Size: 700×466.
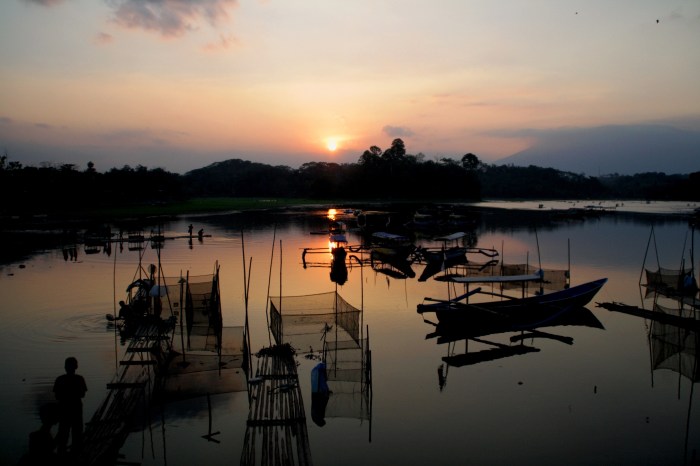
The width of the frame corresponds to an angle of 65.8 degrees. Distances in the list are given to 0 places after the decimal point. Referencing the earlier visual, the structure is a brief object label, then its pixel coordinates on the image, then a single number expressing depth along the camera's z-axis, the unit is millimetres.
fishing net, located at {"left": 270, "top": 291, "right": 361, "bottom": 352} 15168
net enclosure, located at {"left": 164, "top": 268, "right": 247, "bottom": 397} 12266
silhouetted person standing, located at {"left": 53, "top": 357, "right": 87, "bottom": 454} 8680
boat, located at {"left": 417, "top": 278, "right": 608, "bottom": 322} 18141
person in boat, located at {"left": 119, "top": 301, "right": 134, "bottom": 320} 17205
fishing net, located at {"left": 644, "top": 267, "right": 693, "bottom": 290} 22011
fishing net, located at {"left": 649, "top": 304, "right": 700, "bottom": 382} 14266
